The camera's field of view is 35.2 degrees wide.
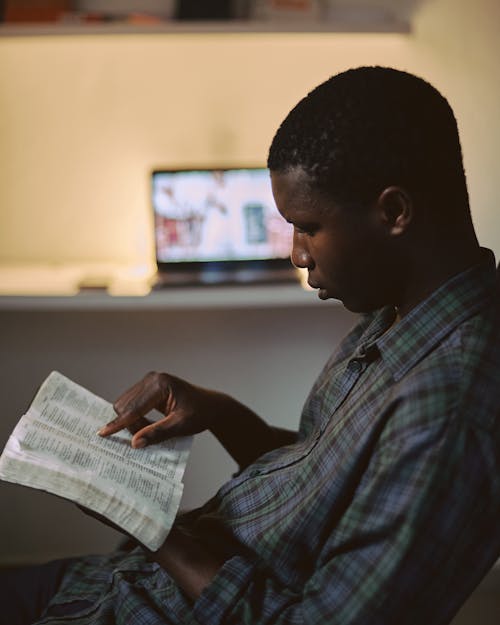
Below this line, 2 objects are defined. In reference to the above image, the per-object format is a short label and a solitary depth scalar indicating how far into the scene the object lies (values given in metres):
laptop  1.92
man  0.76
